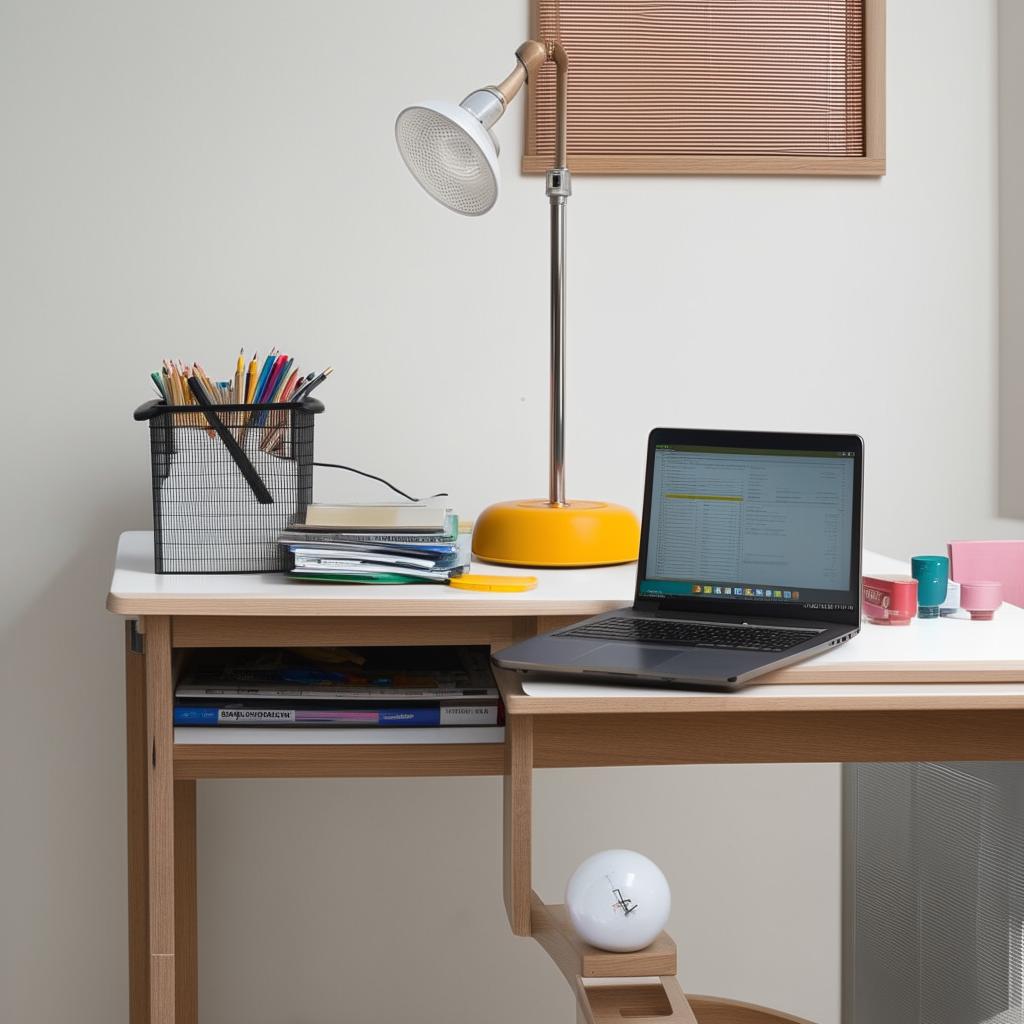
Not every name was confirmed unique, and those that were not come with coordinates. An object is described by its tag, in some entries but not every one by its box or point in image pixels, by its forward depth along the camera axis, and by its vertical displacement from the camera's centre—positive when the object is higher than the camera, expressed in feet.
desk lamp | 9.33 +1.03
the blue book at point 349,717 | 9.19 -0.91
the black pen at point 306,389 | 9.54 +0.33
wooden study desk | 8.40 -0.81
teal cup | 9.16 -0.40
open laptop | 8.87 -0.26
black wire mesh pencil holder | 9.43 -0.05
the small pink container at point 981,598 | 9.12 -0.46
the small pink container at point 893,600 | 9.04 -0.47
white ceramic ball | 8.44 -1.36
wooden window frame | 11.15 +1.69
